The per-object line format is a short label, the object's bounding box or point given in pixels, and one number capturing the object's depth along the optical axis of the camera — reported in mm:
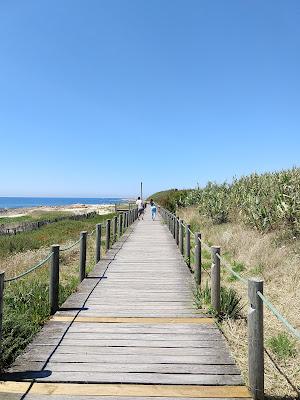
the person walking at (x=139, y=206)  34694
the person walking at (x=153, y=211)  31947
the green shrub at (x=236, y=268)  10252
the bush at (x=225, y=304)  6684
